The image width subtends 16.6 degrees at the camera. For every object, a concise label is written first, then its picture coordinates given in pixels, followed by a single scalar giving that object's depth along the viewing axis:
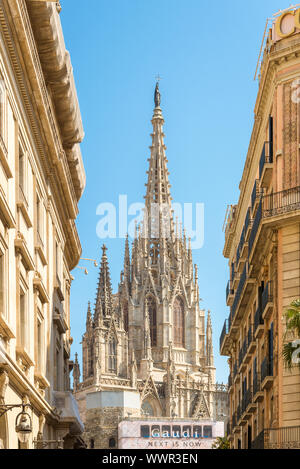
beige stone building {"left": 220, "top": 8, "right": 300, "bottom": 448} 29.33
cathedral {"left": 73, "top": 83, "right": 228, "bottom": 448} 135.62
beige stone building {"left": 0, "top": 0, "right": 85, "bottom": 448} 20.39
